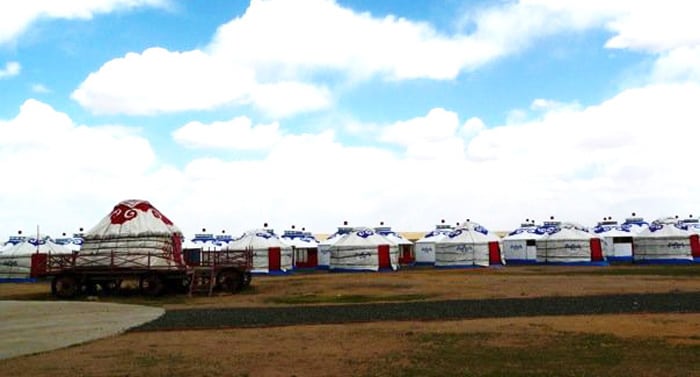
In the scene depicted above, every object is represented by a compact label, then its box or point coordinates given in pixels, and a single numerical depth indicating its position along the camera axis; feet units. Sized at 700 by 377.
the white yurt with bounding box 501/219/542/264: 206.09
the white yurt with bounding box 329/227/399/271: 172.86
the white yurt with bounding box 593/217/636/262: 213.25
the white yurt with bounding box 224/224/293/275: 176.35
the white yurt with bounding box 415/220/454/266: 214.90
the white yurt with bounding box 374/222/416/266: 209.85
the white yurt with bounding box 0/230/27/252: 174.49
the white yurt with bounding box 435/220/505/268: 185.16
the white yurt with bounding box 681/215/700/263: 186.50
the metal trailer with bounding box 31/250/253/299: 111.24
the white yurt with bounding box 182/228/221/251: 201.16
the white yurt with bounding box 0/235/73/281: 165.48
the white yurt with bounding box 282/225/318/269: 205.98
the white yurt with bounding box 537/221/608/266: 189.98
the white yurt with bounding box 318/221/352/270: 207.82
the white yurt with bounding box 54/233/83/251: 193.17
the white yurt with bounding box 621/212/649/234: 220.31
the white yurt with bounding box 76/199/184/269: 113.60
